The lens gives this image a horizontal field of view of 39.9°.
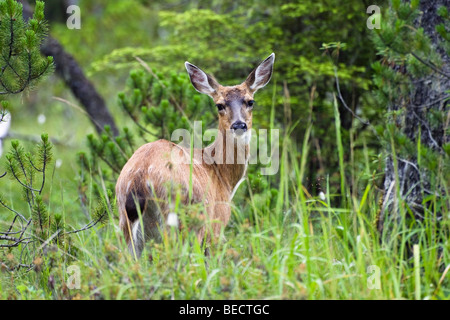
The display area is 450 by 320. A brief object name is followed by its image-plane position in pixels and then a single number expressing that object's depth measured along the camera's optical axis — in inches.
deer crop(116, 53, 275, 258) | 180.2
